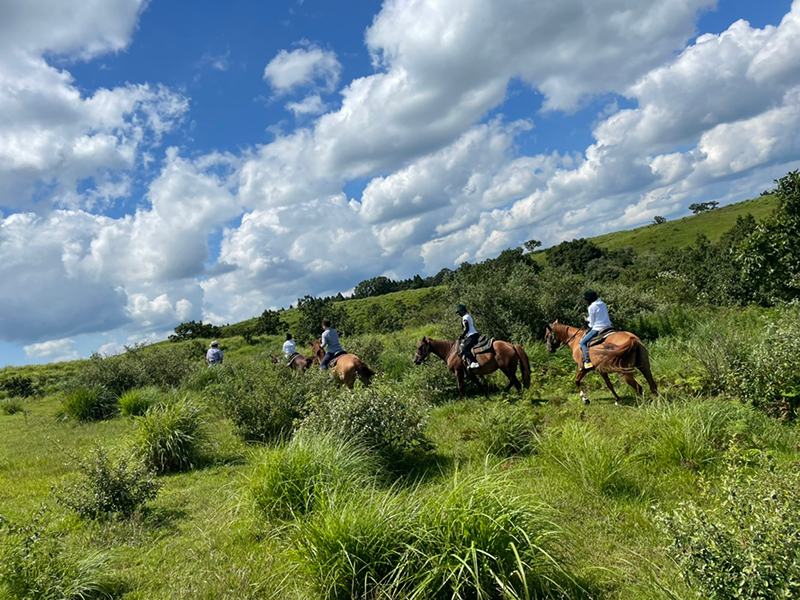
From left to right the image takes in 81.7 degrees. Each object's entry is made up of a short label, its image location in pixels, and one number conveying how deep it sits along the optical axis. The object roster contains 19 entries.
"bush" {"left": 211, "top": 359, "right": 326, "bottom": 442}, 9.26
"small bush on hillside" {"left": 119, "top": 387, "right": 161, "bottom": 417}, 13.48
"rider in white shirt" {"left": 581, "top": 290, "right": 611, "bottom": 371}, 10.76
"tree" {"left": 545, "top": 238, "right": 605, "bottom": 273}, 66.69
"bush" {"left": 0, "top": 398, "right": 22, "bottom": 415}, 19.39
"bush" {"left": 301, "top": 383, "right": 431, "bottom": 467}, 6.95
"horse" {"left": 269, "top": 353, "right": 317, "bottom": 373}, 16.04
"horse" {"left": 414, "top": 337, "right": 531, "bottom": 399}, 11.85
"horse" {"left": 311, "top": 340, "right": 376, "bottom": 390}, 12.64
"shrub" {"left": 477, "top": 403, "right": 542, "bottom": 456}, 7.05
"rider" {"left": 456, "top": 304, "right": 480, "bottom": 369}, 12.05
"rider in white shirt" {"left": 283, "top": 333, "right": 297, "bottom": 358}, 16.80
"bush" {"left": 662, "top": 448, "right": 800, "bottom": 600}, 2.57
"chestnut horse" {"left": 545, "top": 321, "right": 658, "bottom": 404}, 9.69
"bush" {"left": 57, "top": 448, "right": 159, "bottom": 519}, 6.12
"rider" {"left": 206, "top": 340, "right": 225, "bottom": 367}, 20.27
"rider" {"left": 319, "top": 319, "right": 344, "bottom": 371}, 14.27
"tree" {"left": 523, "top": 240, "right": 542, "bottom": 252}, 101.50
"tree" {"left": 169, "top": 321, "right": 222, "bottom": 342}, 42.62
